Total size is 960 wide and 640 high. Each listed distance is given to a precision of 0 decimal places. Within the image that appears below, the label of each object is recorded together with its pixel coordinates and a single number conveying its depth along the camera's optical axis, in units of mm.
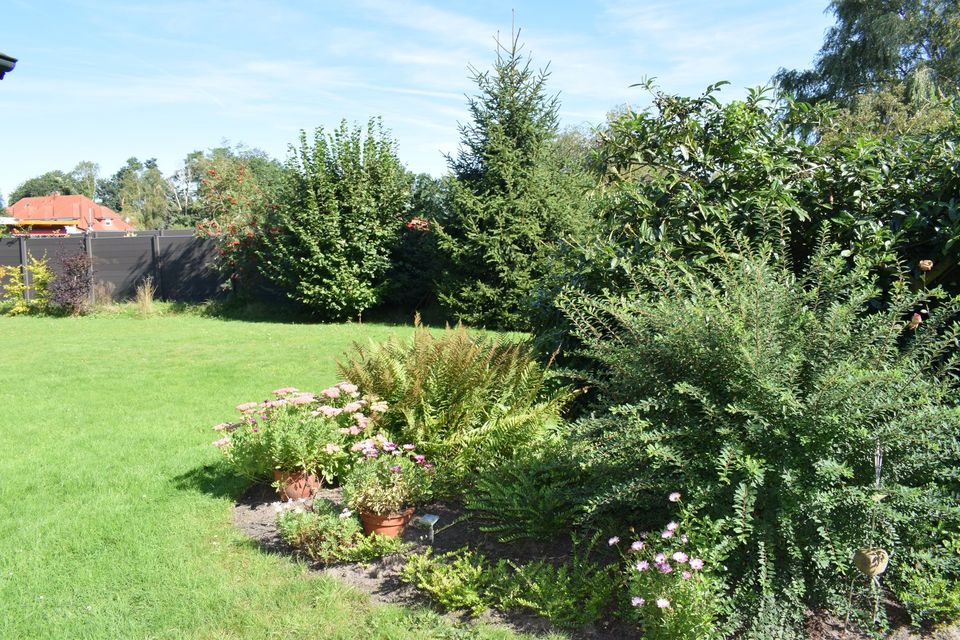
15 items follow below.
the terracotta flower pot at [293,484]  4188
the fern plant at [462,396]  4367
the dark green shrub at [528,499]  3398
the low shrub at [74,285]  16406
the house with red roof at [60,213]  58156
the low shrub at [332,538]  3400
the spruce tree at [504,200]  12344
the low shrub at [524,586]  2812
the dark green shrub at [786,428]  2531
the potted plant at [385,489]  3523
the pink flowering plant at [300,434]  4078
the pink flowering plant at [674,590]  2400
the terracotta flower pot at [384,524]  3529
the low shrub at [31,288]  16953
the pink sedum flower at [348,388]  4445
